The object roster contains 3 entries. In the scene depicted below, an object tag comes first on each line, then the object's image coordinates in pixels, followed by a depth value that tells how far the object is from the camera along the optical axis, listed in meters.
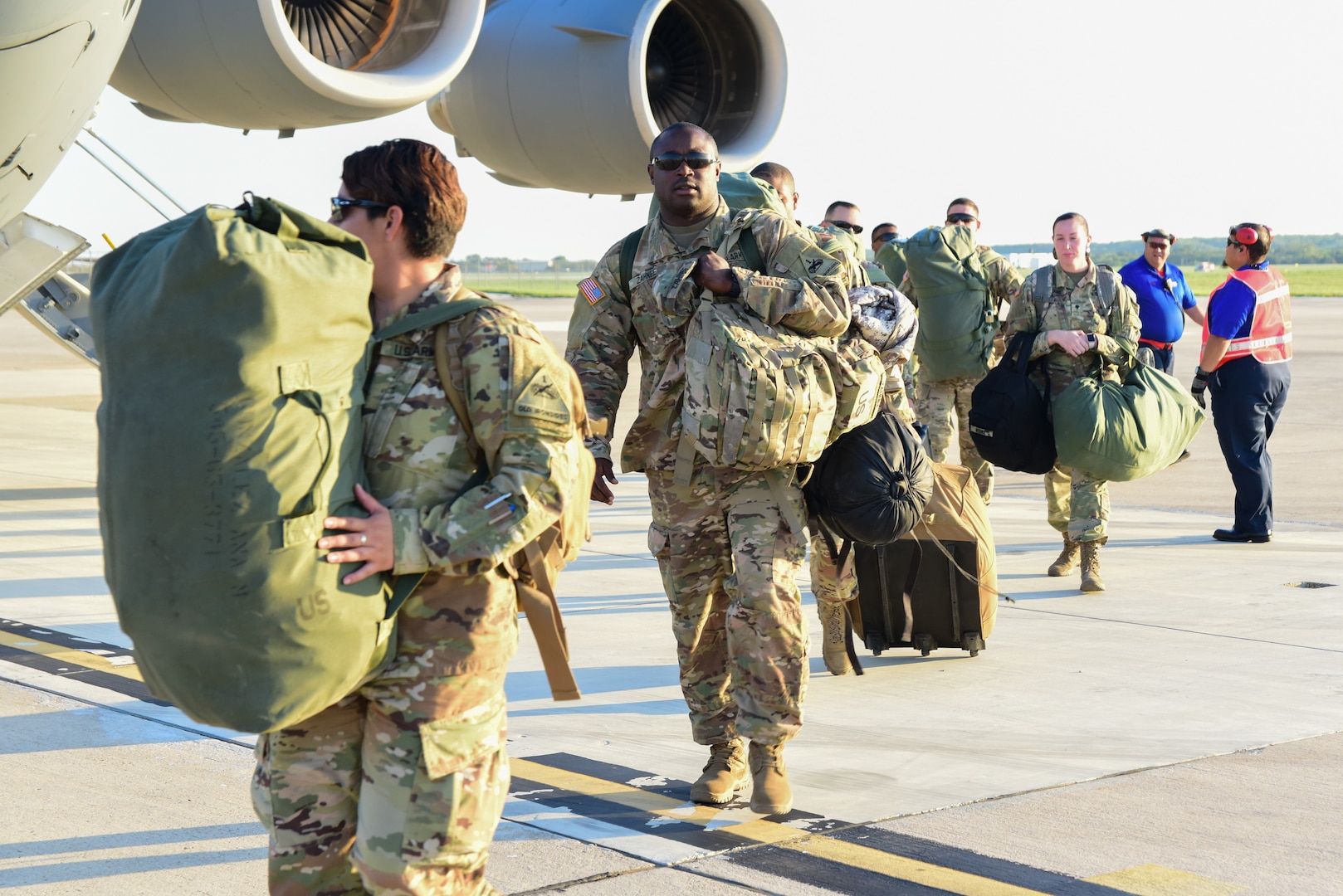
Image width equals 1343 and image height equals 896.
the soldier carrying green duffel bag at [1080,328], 7.27
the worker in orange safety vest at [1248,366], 8.74
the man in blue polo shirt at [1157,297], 9.62
